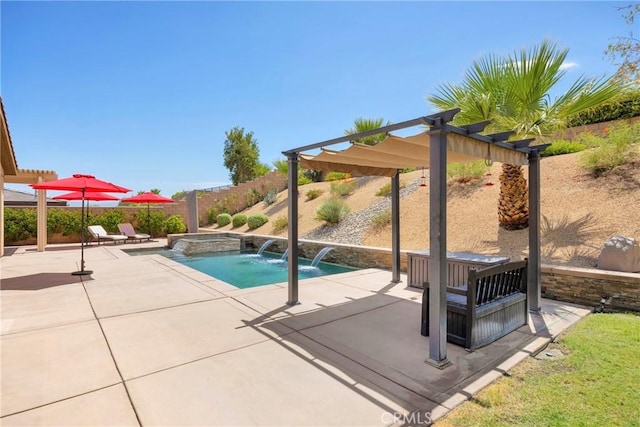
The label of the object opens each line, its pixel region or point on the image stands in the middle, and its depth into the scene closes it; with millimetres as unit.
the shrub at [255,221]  19438
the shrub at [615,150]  9672
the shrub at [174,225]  19281
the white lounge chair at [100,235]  14744
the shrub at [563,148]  12881
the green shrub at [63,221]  15852
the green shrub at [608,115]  14234
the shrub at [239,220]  20719
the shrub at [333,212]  15844
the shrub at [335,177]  22859
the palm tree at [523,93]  6605
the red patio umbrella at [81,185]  7930
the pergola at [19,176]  10320
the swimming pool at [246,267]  9078
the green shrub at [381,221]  13523
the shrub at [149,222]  18828
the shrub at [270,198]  23295
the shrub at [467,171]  13489
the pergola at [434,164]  3434
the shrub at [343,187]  19391
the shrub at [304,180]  25984
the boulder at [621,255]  5383
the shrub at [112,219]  17469
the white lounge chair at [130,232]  15806
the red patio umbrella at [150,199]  15430
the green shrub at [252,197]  24703
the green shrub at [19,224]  14812
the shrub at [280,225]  17719
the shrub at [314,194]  20766
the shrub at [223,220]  21750
